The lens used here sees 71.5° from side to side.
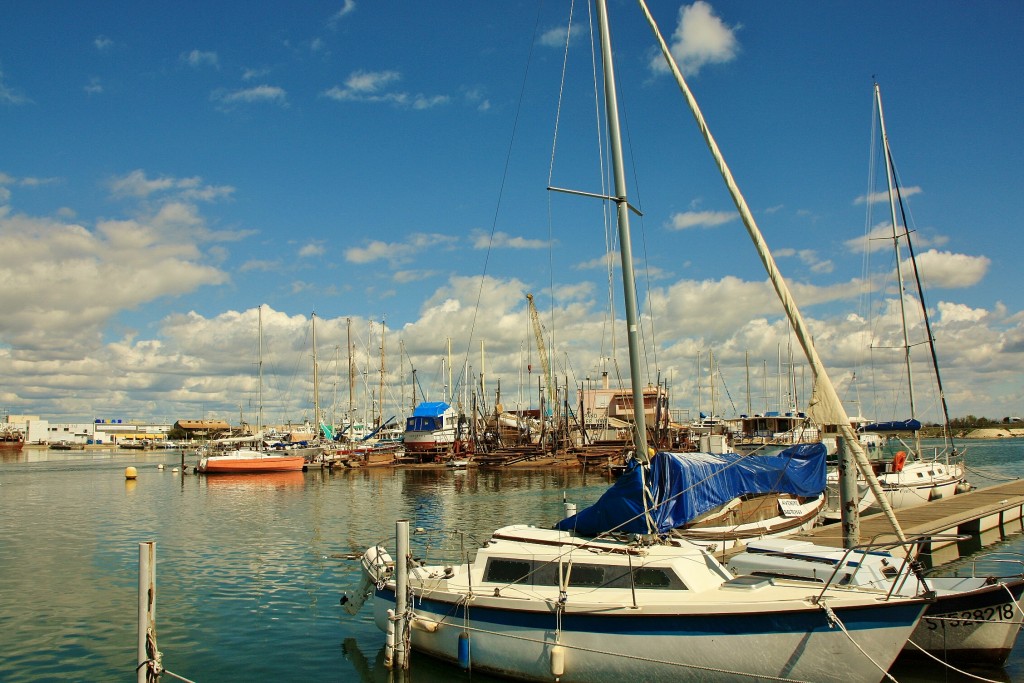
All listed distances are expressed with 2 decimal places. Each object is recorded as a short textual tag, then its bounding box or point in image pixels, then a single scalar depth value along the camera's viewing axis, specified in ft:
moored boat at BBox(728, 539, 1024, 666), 49.65
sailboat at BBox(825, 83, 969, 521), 122.21
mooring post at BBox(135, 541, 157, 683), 42.14
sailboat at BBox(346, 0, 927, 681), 42.16
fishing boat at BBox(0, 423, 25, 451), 601.62
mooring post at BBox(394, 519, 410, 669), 52.01
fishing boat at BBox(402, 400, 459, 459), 303.05
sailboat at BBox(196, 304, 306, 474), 272.92
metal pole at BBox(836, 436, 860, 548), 61.82
